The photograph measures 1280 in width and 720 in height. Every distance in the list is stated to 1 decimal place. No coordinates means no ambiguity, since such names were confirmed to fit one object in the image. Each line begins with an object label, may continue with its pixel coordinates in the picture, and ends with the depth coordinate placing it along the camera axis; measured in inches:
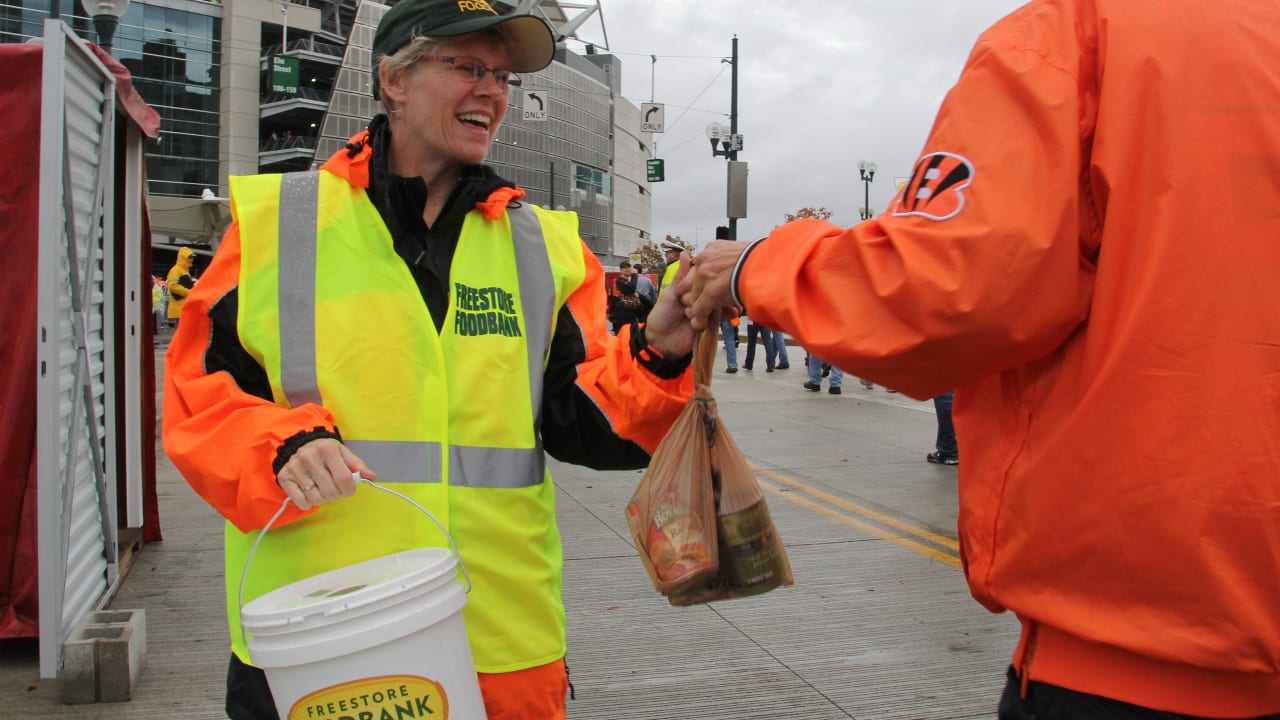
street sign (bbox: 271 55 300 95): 2561.5
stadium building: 2405.3
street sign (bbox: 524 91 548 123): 837.0
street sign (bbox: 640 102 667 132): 1198.9
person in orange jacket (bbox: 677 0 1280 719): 51.0
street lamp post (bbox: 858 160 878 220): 1517.0
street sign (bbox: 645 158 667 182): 1386.6
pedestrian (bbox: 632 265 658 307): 745.0
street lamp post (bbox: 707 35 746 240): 1024.2
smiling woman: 73.4
